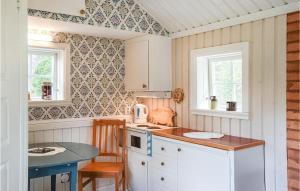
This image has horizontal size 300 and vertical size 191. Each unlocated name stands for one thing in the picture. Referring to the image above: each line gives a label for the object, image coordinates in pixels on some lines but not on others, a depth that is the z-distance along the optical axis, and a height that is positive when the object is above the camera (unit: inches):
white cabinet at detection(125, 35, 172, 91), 138.2 +15.1
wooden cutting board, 142.7 -10.8
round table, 91.1 -21.4
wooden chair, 120.9 -27.8
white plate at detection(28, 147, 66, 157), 100.9 -20.7
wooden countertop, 96.5 -16.6
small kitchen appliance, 151.3 -10.0
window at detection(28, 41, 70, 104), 131.0 +11.7
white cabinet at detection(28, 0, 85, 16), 107.0 +33.8
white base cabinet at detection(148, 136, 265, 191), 95.7 -26.3
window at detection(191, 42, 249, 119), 112.3 +7.1
